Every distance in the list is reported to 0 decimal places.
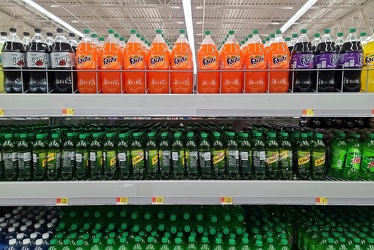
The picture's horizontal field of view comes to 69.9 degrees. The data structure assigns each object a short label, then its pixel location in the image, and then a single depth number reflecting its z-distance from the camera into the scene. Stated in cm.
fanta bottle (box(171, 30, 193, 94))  157
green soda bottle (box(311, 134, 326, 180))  164
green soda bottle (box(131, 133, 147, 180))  162
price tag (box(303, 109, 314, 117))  143
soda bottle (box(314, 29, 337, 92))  155
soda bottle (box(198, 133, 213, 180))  163
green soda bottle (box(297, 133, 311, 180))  165
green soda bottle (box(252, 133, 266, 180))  164
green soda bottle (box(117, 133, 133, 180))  162
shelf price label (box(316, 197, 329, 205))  148
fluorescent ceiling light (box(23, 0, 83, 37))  504
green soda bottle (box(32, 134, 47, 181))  161
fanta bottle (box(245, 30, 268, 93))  158
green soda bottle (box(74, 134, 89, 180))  162
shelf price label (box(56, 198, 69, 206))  149
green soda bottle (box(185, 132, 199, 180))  163
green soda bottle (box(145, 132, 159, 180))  163
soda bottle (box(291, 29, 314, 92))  157
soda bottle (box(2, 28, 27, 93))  154
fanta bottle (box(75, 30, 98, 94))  156
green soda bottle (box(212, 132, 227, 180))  164
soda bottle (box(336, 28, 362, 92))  152
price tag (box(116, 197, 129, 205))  150
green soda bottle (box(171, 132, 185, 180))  163
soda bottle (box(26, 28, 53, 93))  154
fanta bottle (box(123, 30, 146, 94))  157
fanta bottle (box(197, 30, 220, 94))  159
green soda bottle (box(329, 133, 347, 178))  164
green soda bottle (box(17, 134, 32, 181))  161
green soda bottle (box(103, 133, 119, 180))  162
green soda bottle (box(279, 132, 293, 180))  164
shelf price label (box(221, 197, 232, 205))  149
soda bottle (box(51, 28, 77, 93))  156
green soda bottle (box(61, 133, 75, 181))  163
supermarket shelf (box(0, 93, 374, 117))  142
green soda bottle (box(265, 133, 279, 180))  165
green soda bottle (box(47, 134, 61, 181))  162
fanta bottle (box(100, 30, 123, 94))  157
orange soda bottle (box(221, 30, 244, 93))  158
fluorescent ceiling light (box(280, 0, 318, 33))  488
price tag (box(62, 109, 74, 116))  143
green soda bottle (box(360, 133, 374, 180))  161
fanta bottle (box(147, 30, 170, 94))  157
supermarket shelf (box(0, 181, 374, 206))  147
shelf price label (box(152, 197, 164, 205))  149
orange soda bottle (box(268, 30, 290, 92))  157
